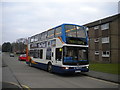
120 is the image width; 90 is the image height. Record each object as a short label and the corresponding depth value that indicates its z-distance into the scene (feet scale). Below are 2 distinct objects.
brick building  88.94
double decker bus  40.01
